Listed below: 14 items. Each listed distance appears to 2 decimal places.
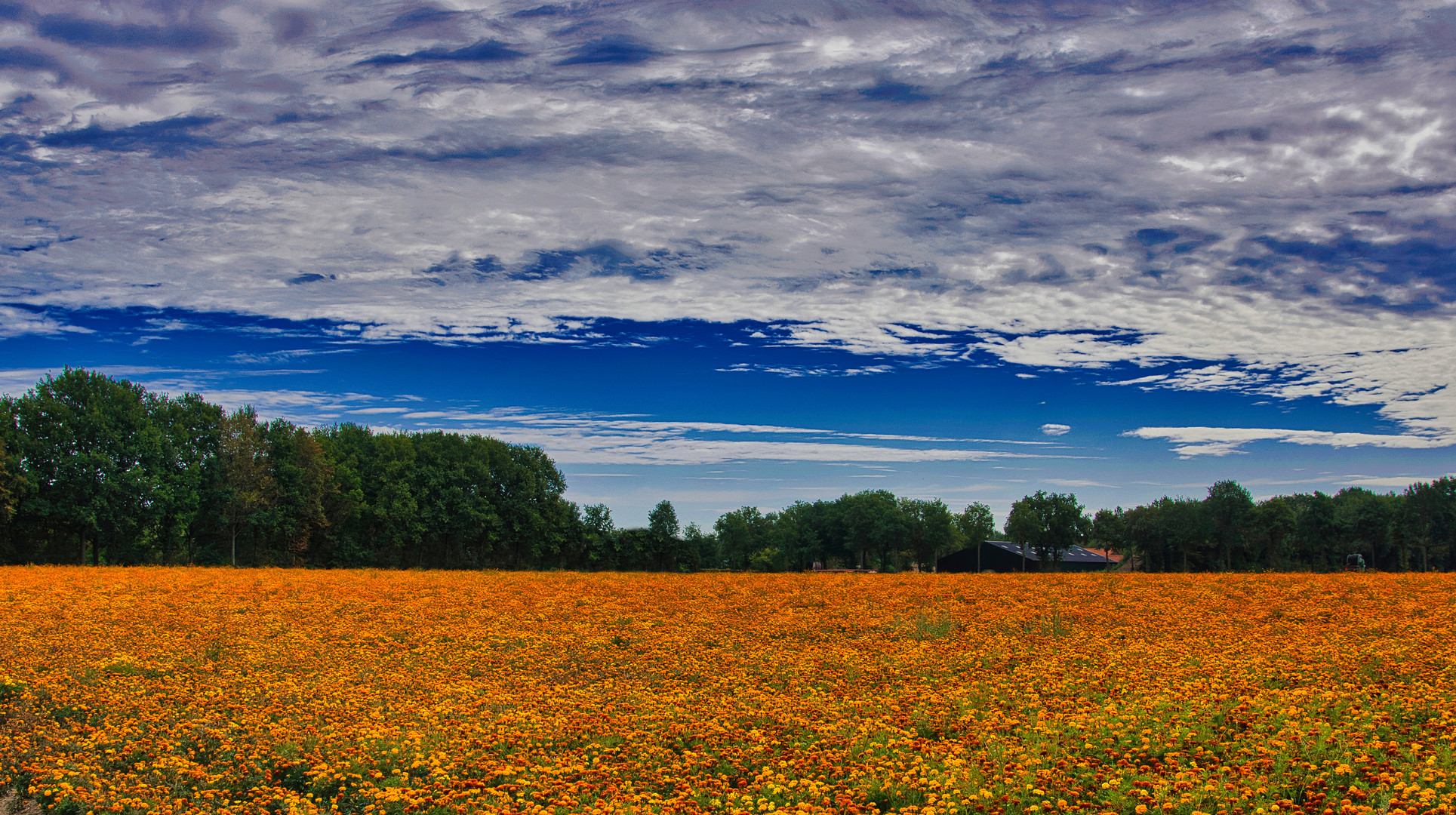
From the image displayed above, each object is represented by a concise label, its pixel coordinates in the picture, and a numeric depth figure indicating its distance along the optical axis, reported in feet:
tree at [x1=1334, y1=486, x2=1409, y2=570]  308.81
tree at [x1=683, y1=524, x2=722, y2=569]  367.84
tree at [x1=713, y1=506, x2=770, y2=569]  417.08
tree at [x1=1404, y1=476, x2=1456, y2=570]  302.45
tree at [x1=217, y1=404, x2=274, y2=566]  219.41
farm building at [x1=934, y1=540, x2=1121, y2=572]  318.04
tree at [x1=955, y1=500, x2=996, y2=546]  375.86
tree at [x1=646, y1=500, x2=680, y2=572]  293.84
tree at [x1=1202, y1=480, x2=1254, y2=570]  268.82
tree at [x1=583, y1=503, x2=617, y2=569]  288.71
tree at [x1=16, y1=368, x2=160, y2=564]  201.16
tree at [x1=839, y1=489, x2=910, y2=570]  334.65
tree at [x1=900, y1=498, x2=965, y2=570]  337.52
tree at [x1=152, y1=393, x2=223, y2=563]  213.66
